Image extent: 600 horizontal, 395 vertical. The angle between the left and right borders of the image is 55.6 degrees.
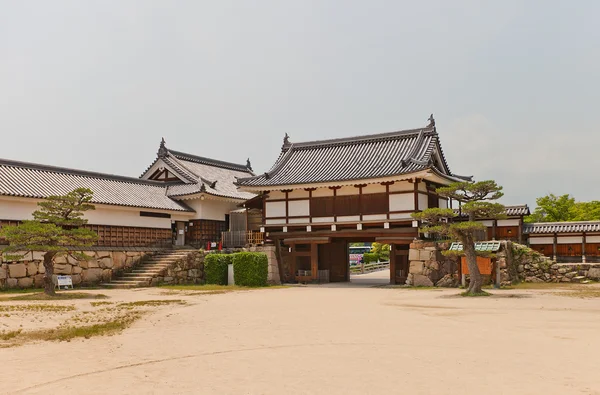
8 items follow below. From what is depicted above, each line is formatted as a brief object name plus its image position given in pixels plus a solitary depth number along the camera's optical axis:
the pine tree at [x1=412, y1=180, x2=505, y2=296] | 25.00
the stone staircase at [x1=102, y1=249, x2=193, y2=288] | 31.97
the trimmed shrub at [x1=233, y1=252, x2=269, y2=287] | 32.34
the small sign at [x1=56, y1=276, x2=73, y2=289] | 29.07
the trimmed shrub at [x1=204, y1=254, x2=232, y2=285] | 33.59
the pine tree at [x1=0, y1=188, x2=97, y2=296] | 25.12
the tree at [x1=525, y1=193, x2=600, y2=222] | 51.03
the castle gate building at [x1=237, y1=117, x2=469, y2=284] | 32.72
